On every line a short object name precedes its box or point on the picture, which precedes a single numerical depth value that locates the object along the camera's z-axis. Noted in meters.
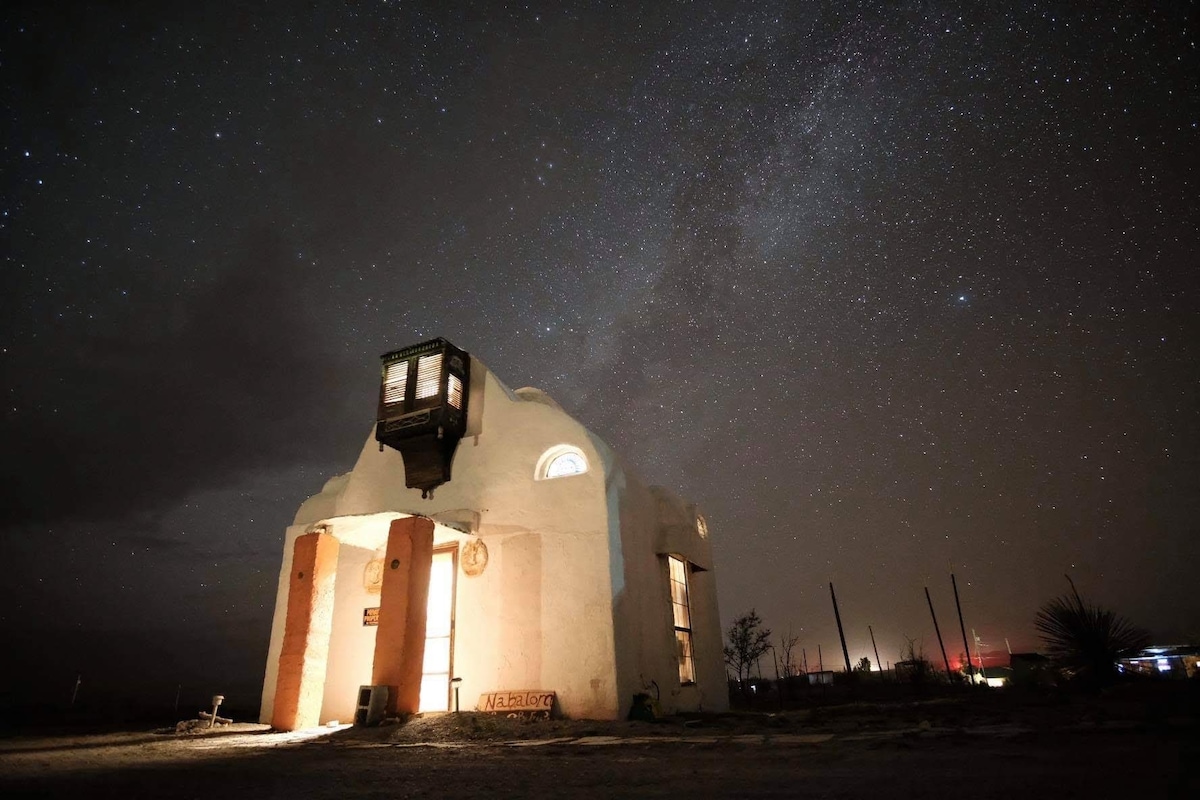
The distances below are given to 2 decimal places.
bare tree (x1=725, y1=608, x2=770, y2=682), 42.22
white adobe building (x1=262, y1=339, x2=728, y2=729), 11.76
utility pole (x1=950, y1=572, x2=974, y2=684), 42.84
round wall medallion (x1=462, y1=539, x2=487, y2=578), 13.11
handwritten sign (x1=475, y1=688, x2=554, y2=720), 11.24
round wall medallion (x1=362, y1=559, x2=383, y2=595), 14.09
